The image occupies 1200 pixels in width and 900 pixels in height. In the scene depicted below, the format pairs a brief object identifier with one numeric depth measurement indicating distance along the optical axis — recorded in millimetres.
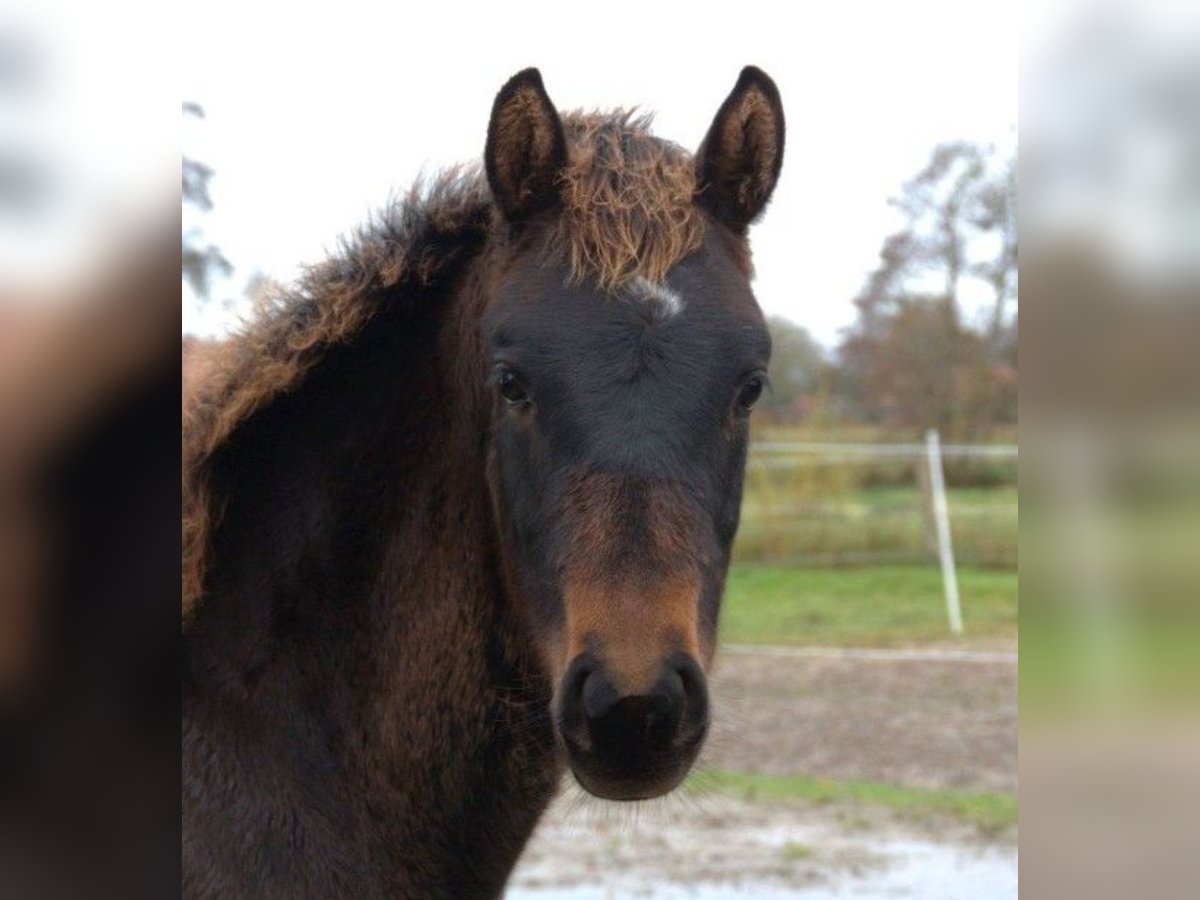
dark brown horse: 2395
